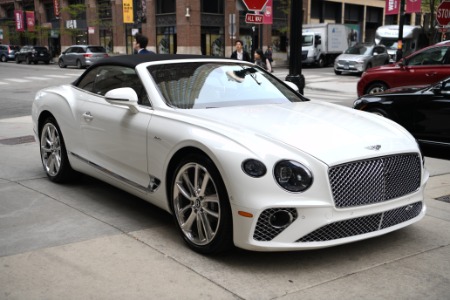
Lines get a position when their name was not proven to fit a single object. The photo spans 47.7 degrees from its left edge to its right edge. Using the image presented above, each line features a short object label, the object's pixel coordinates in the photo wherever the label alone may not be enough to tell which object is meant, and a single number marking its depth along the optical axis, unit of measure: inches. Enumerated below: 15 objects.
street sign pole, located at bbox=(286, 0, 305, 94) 313.1
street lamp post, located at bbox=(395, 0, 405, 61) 815.7
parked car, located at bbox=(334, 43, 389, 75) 1056.2
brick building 1668.3
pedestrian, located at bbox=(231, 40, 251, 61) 524.1
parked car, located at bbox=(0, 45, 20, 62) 1879.9
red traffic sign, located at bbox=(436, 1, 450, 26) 598.2
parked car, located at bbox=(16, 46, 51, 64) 1708.9
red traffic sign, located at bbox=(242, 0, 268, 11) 368.5
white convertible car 135.1
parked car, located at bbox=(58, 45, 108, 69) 1387.8
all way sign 393.2
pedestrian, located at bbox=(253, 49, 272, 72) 646.5
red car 439.8
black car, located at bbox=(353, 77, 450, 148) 290.0
